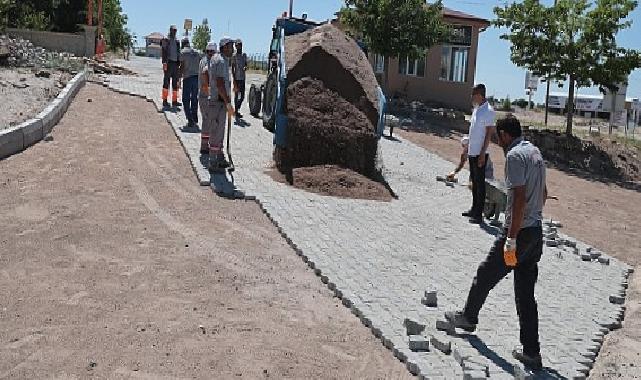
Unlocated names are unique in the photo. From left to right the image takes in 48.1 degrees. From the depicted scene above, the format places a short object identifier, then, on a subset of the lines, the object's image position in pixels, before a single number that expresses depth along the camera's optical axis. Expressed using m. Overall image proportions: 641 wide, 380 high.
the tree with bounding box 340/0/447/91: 22.98
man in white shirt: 9.12
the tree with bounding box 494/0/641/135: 22.00
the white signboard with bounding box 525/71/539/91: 36.28
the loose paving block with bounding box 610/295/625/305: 7.13
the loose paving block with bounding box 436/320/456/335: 5.63
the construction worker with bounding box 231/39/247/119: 15.95
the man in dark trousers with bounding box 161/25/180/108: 15.98
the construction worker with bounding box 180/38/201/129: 13.65
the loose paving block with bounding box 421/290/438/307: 6.20
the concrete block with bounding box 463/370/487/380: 4.66
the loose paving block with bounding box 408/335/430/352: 5.16
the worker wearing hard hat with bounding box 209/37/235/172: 9.94
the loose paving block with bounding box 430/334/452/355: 5.20
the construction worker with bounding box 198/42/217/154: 10.38
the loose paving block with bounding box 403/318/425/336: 5.40
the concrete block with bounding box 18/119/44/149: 10.85
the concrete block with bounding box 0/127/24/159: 10.09
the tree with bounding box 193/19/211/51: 70.16
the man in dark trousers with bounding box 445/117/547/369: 5.01
